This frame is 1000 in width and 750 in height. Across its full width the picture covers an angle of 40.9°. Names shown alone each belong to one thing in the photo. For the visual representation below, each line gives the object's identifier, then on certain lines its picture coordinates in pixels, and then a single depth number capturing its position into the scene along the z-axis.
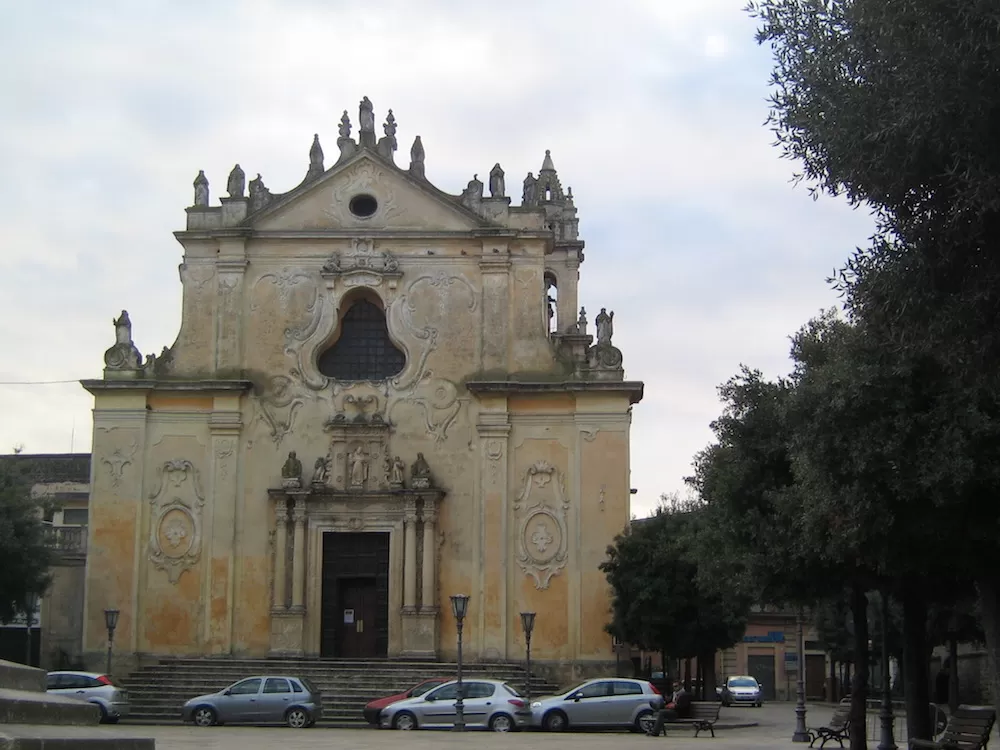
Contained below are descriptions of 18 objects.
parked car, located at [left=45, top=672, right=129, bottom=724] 31.22
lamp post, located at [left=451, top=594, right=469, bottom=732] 31.86
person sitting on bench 30.03
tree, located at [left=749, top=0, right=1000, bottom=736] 10.54
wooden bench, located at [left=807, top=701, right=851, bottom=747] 25.55
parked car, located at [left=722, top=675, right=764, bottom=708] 54.44
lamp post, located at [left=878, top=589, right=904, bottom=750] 21.66
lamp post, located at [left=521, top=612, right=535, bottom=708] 35.00
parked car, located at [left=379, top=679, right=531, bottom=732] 30.72
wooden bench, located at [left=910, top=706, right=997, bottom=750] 18.62
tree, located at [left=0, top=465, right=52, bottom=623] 37.38
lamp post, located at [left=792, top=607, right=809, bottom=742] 29.02
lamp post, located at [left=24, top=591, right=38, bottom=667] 39.22
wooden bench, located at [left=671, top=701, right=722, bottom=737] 31.05
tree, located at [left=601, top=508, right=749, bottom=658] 35.34
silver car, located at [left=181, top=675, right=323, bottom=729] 30.84
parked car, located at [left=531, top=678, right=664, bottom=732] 31.44
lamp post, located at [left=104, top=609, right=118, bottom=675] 35.59
